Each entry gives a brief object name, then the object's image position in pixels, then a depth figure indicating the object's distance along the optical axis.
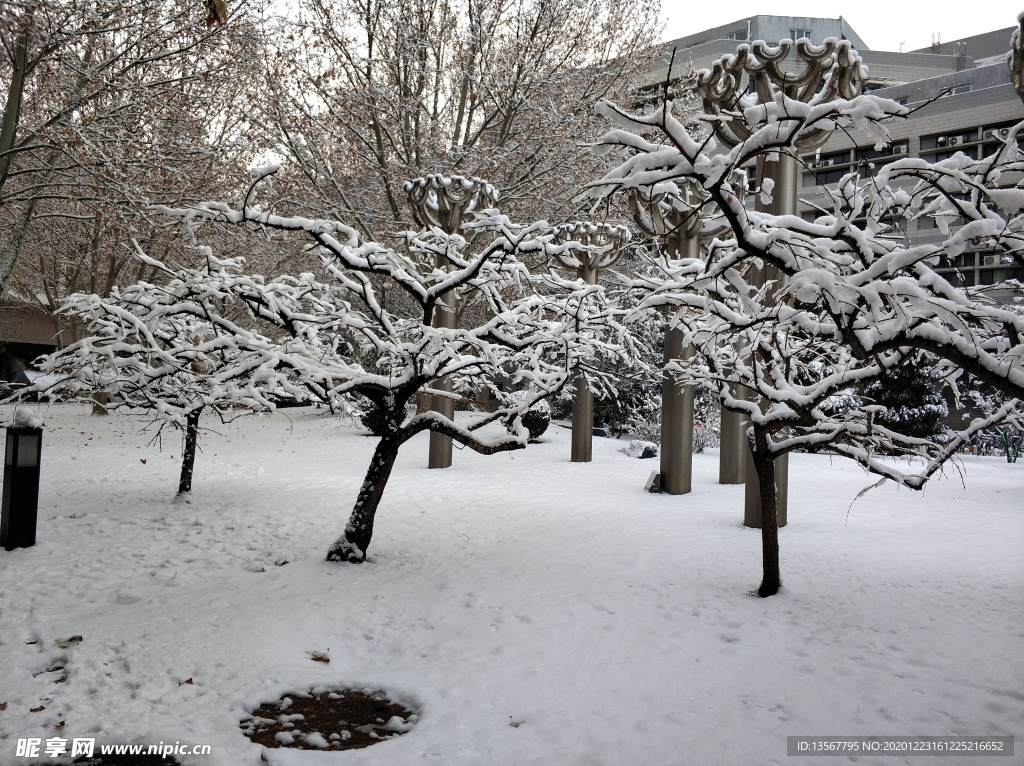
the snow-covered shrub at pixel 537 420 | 16.44
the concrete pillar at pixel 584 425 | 14.62
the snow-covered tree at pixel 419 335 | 6.06
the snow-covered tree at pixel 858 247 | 2.67
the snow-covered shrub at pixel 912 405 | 17.52
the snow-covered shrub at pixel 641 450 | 15.40
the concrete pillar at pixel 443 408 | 12.59
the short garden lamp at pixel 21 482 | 6.38
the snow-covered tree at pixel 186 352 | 6.26
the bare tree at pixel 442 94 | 13.71
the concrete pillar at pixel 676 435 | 10.94
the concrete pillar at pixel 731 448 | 11.38
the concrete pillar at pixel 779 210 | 8.51
